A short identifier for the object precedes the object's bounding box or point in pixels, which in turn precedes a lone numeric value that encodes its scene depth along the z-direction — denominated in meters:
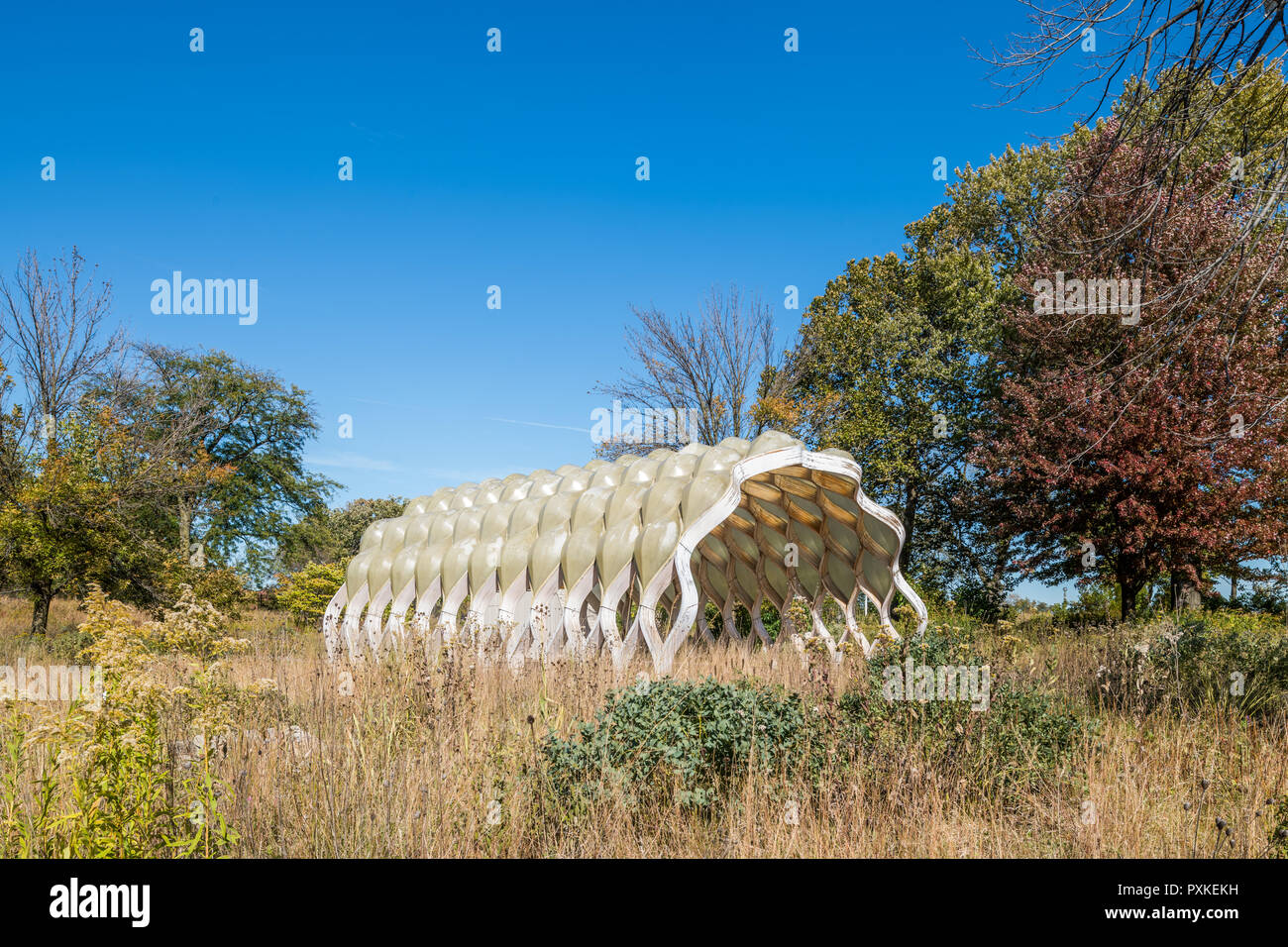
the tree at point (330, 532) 32.59
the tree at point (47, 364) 16.48
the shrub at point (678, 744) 4.35
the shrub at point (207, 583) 15.67
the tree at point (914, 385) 21.33
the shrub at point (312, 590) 21.72
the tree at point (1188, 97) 5.37
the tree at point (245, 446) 31.97
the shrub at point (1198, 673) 7.01
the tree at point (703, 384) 22.39
